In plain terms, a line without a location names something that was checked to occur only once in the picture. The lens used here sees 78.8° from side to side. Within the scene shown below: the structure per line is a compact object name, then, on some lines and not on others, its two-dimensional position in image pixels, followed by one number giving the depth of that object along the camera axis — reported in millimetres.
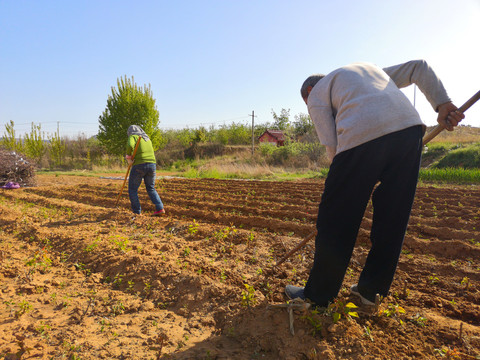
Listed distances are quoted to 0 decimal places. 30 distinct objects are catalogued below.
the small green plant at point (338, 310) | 1870
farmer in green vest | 5449
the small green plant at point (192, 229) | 4379
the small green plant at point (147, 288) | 2642
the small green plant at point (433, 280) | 2781
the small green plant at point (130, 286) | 2723
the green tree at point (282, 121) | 41781
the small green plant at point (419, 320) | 2020
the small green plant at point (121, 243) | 3561
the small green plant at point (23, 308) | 2262
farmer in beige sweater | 1796
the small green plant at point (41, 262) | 3170
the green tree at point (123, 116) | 21969
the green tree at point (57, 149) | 23812
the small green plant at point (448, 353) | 1606
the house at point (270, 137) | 34816
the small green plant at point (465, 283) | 2623
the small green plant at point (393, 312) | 2064
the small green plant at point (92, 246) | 3586
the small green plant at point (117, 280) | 2847
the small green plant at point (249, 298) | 2264
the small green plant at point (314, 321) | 1861
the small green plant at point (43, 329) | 2000
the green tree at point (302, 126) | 36975
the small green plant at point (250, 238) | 3967
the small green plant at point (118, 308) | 2340
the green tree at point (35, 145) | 22328
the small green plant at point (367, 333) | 1838
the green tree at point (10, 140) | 21219
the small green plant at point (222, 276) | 2778
